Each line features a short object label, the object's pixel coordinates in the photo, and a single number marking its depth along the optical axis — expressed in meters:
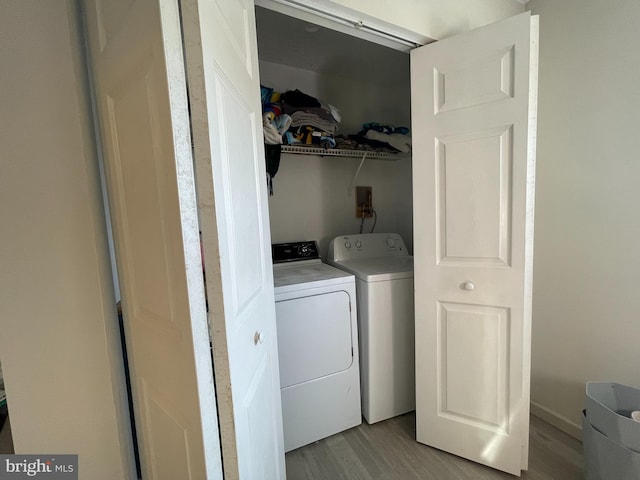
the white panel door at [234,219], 0.59
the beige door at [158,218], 0.56
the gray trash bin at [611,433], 1.04
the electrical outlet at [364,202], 2.43
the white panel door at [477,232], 1.17
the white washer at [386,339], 1.64
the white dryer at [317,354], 1.49
